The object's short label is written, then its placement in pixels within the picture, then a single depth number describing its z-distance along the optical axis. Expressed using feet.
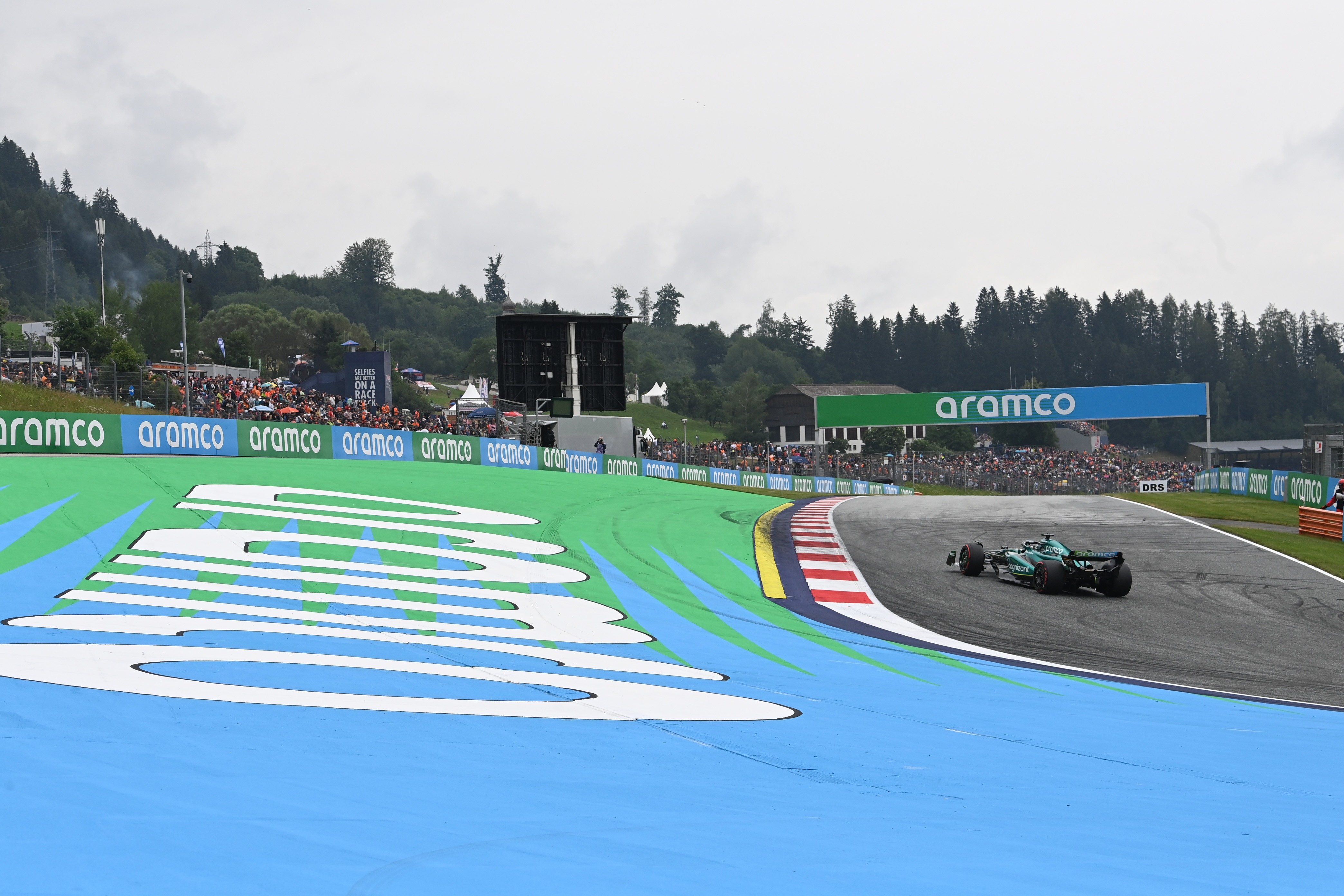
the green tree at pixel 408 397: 399.24
